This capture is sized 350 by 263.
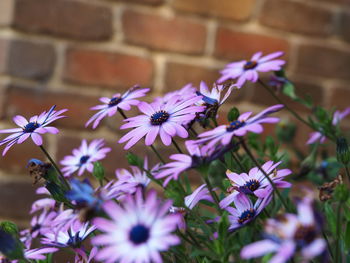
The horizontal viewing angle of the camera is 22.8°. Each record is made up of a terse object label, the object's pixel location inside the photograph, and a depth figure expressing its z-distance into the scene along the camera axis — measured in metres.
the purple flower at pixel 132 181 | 1.13
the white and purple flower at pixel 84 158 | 1.47
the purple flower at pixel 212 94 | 1.23
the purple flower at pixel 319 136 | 1.60
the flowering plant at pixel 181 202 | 0.76
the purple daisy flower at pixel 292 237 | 0.69
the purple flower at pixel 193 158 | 0.96
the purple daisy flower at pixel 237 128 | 0.92
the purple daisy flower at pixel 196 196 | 1.18
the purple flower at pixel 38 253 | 1.12
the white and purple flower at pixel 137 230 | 0.76
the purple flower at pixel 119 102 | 1.35
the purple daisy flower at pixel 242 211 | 1.07
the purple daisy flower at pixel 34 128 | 1.23
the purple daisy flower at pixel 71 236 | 1.17
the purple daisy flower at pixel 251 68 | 1.49
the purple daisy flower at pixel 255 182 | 1.11
